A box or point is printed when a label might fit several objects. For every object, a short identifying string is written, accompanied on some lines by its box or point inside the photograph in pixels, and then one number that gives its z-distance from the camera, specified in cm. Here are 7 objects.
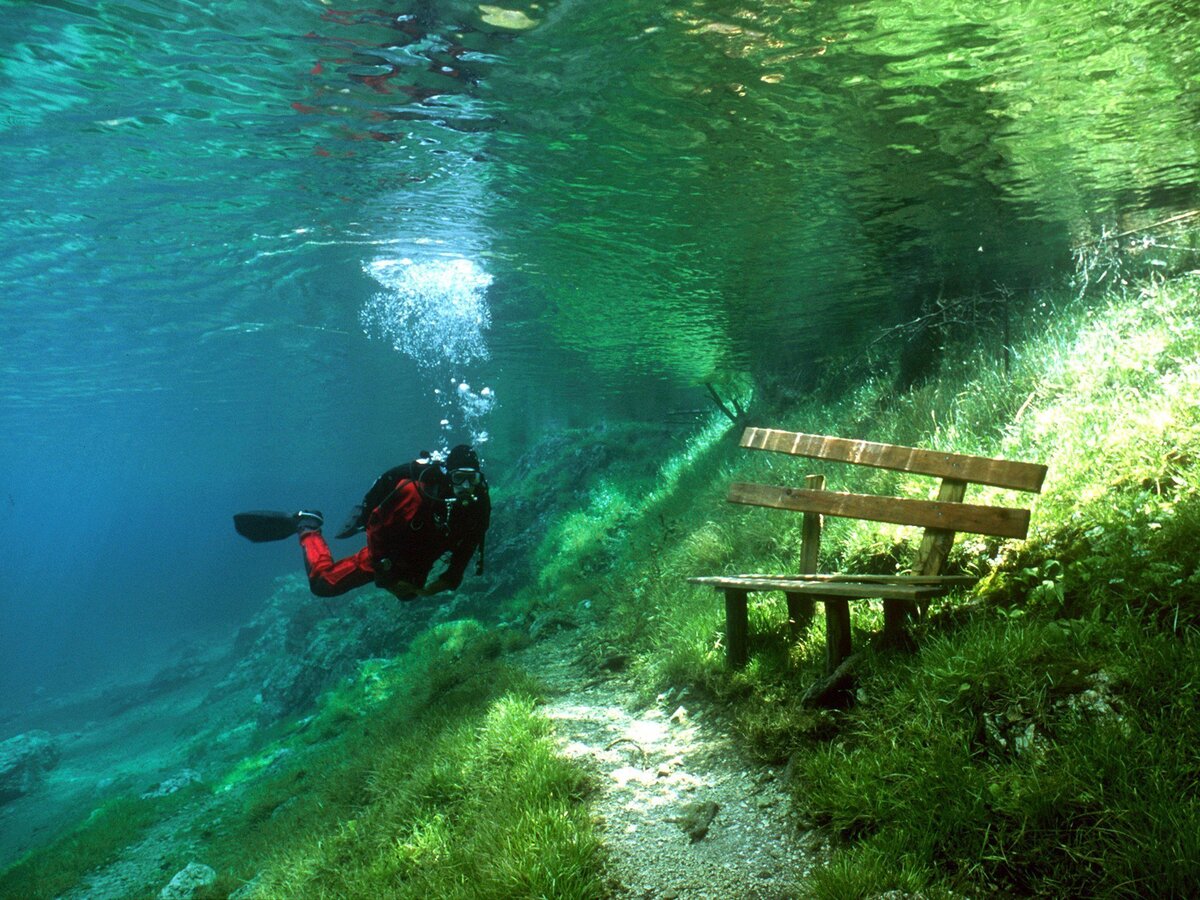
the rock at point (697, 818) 388
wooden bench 397
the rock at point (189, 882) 685
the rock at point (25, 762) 1802
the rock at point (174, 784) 1259
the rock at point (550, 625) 1035
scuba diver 739
